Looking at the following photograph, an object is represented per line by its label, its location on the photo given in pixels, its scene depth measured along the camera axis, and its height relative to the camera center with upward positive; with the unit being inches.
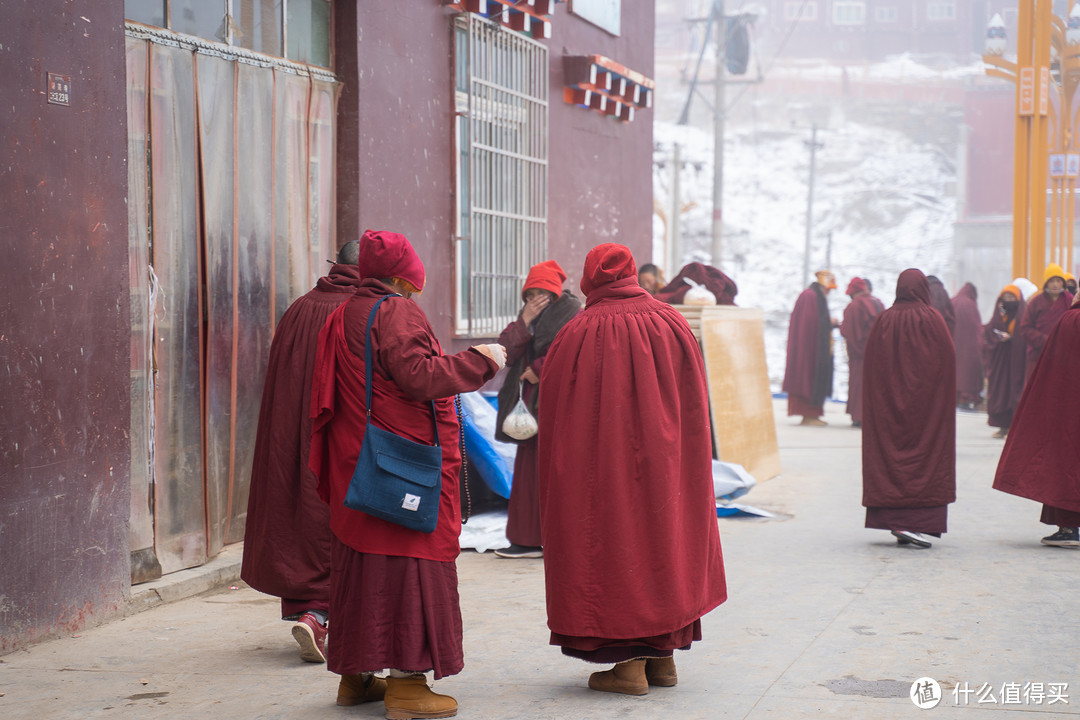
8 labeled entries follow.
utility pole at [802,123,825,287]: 1768.0 +113.6
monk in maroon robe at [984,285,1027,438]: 519.8 -37.2
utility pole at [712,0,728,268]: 1010.1 +126.7
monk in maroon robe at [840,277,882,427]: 563.2 -25.7
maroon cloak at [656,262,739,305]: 394.9 -2.3
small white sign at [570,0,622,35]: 411.5 +97.0
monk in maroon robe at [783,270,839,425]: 576.1 -37.2
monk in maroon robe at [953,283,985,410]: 660.1 -38.9
